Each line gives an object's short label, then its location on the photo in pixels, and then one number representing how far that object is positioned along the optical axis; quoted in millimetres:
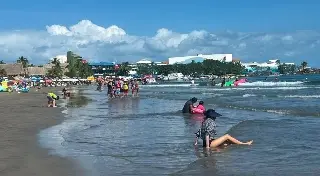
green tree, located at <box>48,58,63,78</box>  121438
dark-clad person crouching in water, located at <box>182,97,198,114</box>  22656
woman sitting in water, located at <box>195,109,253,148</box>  12180
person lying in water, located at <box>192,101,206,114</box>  22312
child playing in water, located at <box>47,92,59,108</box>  28797
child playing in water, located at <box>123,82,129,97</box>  42244
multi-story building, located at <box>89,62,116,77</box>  190500
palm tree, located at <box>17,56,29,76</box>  139662
